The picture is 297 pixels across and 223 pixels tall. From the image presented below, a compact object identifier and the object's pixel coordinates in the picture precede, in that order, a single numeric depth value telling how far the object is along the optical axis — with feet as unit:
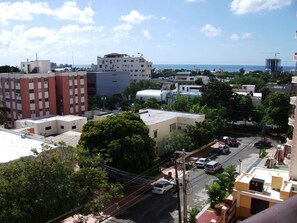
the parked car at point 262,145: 108.06
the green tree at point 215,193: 55.06
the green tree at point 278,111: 116.67
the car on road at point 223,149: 99.53
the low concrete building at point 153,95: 185.47
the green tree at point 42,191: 38.34
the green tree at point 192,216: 49.14
